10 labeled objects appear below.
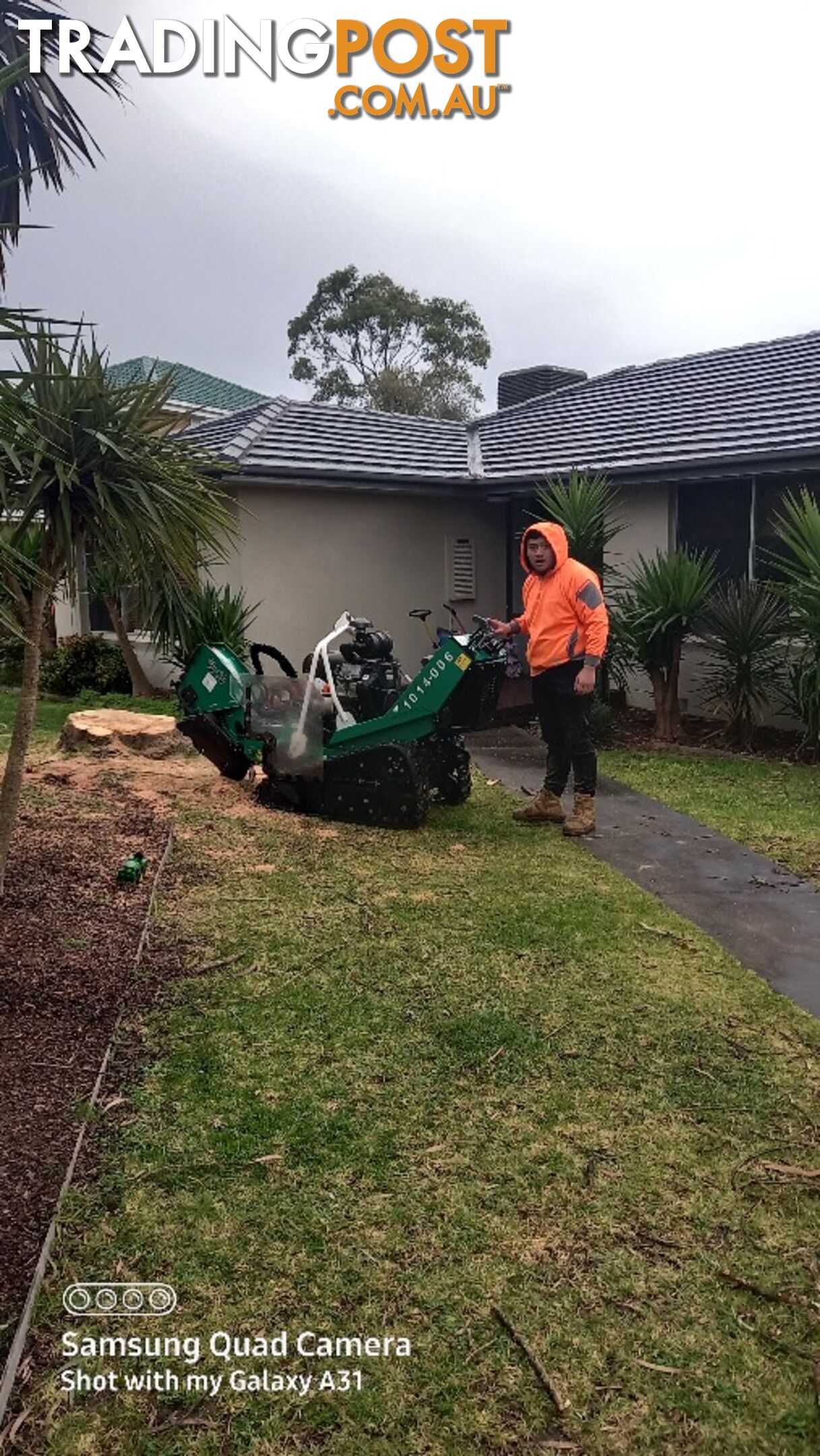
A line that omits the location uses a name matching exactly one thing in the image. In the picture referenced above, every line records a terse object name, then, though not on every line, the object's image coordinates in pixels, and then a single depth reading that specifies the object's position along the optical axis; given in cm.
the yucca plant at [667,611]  932
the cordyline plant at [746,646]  916
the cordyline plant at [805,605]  817
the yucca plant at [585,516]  980
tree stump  865
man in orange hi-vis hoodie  638
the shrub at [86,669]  1316
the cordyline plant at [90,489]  407
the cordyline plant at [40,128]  646
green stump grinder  620
